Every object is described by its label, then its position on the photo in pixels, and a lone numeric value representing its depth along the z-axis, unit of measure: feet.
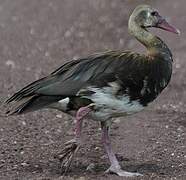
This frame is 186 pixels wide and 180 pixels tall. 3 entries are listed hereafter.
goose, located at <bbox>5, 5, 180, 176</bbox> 48.26
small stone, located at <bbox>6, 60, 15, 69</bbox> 87.63
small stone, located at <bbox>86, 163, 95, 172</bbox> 50.74
